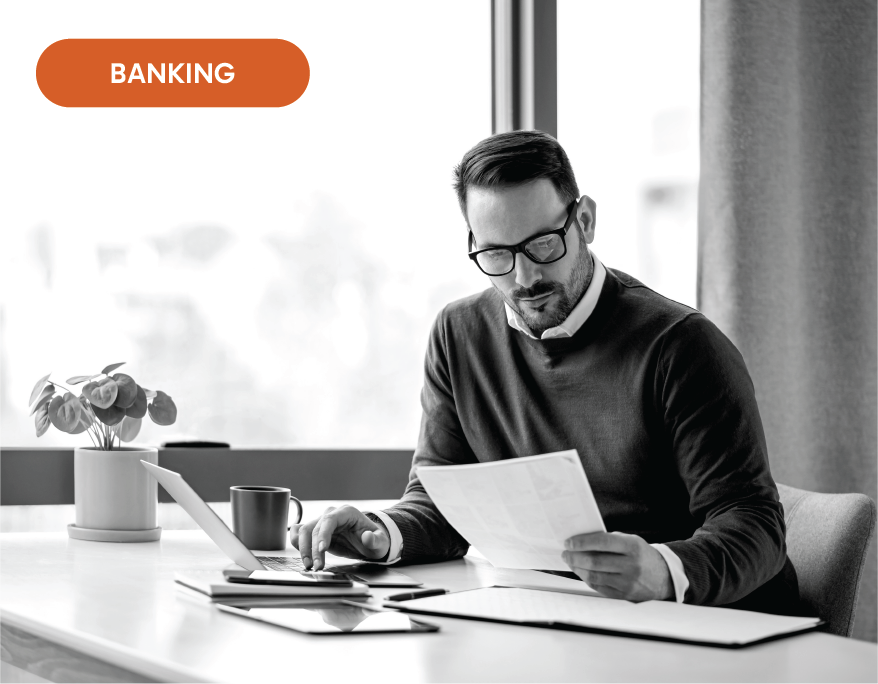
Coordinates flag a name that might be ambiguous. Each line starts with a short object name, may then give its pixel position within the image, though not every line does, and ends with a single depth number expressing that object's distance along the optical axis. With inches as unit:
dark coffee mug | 135.8
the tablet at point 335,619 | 112.5
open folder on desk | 112.3
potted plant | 136.7
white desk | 107.5
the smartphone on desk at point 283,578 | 118.6
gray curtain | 155.9
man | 127.1
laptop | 123.3
